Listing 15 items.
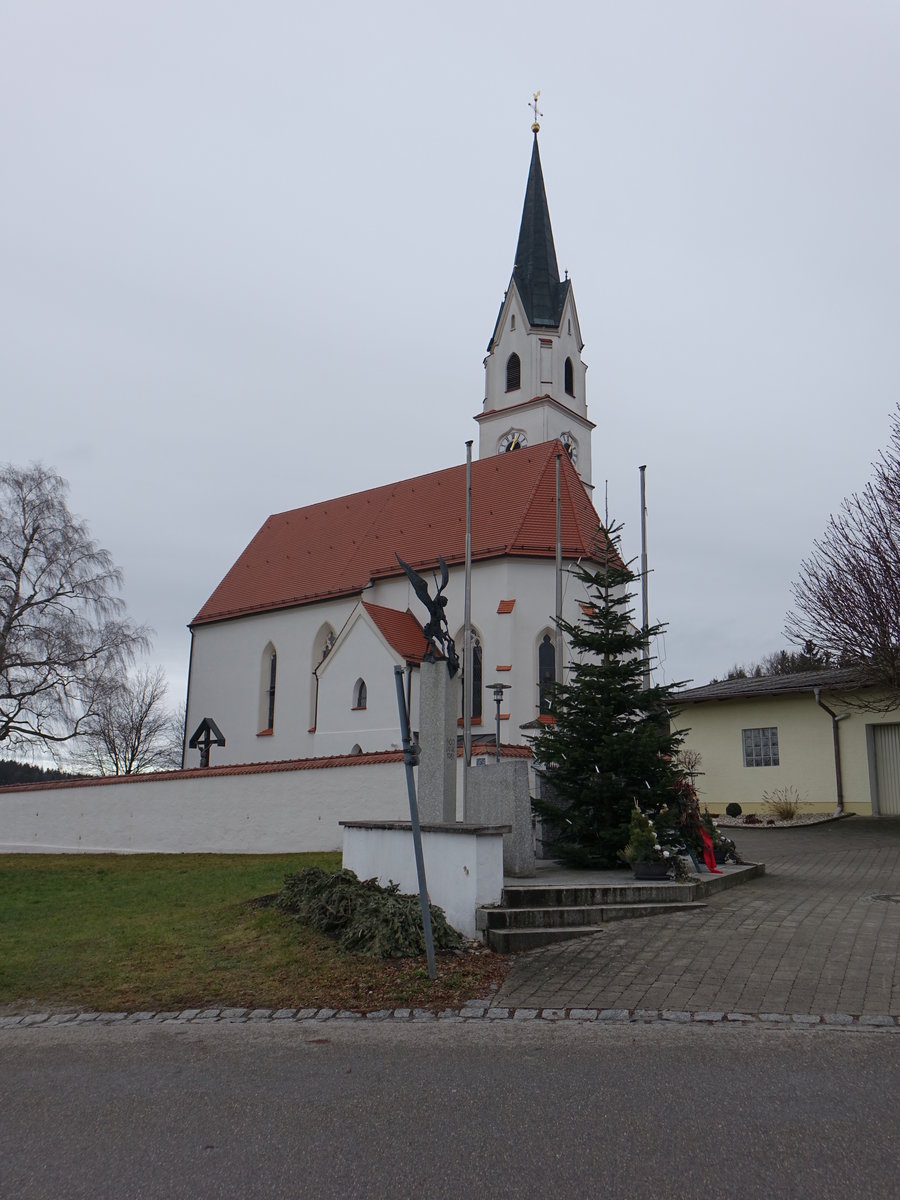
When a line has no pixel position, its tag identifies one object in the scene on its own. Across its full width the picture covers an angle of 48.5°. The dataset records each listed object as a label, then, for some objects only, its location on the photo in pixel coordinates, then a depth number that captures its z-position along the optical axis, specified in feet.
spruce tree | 40.63
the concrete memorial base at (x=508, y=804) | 36.99
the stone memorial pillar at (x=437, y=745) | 35.19
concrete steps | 27.07
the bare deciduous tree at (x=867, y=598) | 66.54
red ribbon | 39.32
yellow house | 77.71
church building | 90.38
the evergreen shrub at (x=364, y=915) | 26.27
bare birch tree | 101.81
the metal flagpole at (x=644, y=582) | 51.23
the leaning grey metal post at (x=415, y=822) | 23.60
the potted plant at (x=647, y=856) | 34.63
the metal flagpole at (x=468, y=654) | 48.96
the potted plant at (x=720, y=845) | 42.09
